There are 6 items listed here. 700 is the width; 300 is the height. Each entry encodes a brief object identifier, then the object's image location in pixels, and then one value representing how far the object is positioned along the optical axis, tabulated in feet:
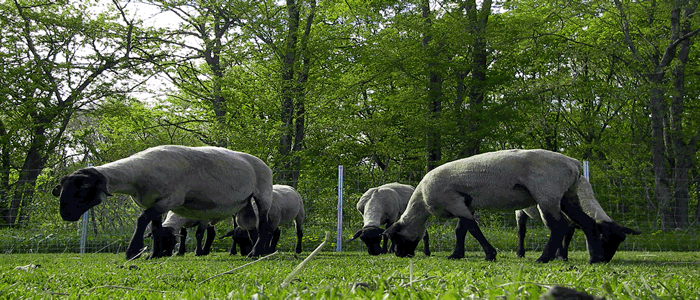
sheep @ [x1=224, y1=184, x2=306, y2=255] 33.83
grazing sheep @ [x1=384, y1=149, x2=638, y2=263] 23.99
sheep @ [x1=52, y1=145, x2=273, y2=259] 21.66
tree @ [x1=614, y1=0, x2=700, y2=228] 53.11
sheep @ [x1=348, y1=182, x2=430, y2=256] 35.47
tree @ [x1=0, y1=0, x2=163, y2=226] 58.59
